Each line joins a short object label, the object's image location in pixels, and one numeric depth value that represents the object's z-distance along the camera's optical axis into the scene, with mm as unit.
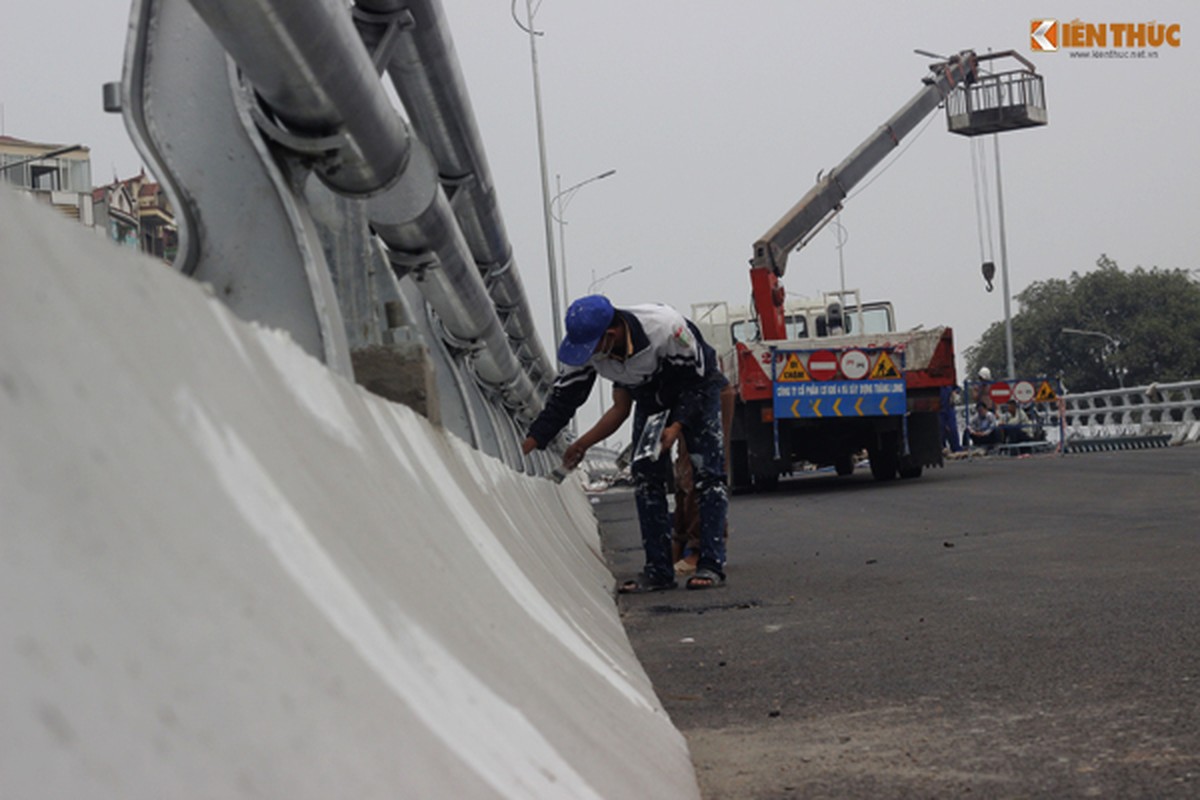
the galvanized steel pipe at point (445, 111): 5559
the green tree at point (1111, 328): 86375
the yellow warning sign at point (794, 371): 19750
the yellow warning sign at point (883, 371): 19703
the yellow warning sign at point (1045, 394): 33719
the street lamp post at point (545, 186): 39750
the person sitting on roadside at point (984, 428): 34250
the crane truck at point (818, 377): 19703
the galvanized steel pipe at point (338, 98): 3299
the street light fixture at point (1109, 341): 87625
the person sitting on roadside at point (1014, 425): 34375
